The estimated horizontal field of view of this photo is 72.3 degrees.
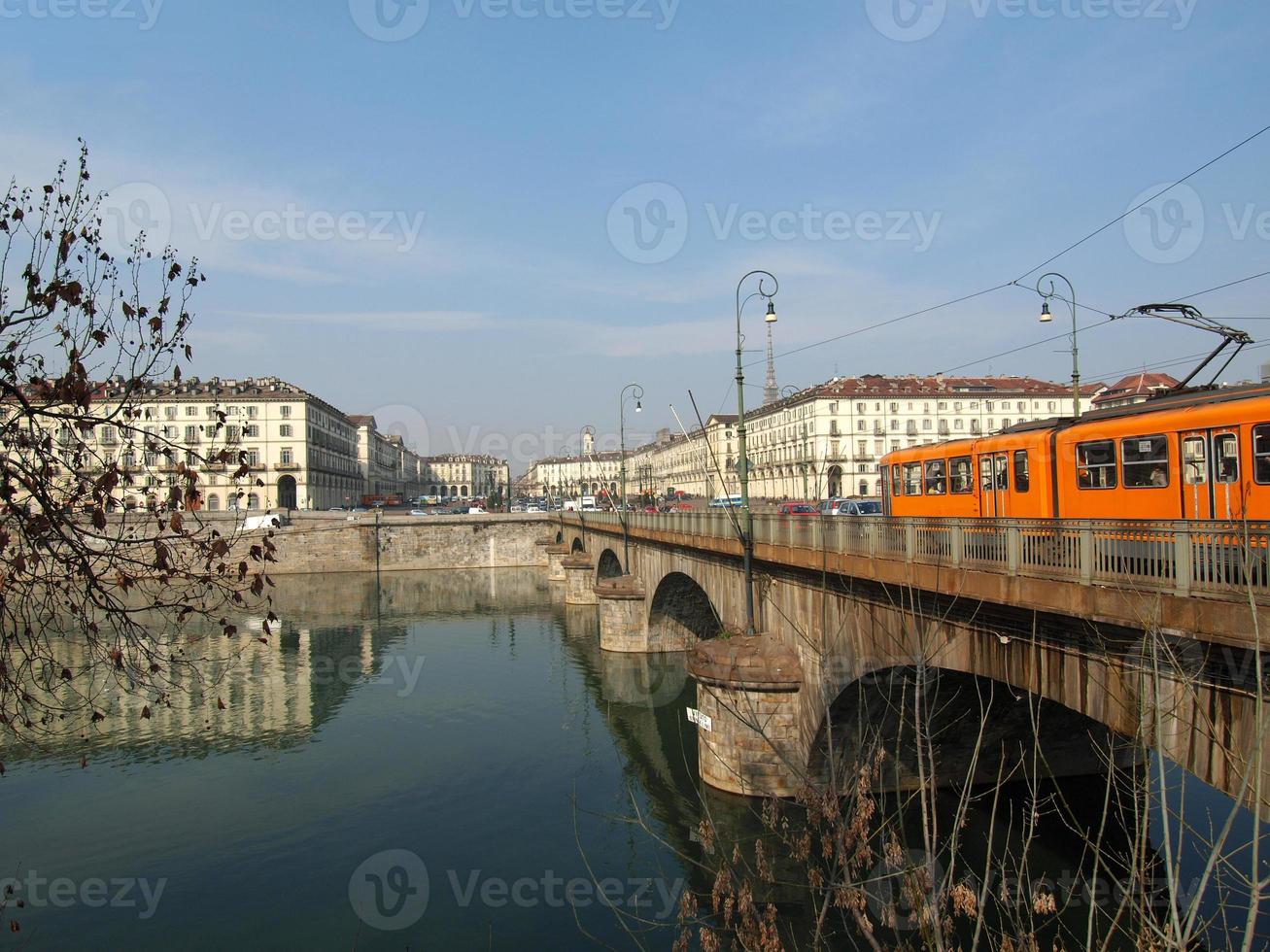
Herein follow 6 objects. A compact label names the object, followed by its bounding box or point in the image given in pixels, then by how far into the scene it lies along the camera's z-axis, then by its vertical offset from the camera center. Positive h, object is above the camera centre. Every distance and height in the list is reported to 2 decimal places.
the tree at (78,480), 5.60 +0.24
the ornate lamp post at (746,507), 18.97 -0.25
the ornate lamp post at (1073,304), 20.62 +4.35
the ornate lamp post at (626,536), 43.22 -1.82
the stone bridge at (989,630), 7.94 -1.94
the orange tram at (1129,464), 12.21 +0.39
